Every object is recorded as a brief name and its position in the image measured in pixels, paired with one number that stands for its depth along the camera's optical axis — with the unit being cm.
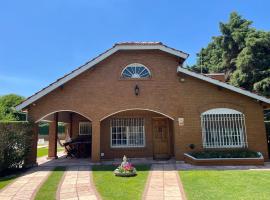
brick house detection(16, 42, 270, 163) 1452
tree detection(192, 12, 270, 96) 2578
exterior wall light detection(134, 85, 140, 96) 1482
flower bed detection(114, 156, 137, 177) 1083
